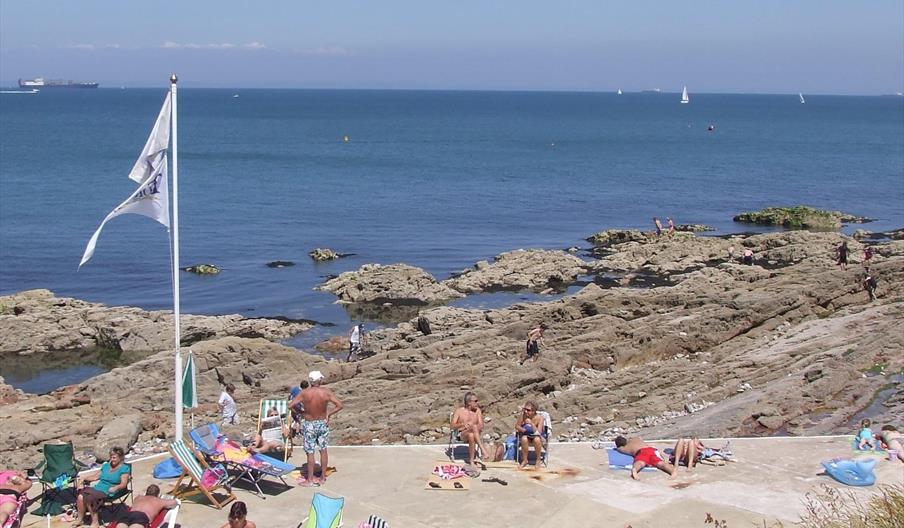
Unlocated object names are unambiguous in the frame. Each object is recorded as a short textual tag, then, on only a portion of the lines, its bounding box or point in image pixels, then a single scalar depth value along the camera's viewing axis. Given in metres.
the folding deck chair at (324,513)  10.74
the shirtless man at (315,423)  12.62
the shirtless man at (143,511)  10.73
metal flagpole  12.75
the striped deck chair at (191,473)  11.76
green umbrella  13.21
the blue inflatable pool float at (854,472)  12.74
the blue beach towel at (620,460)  13.35
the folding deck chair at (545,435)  13.37
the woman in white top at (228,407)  17.53
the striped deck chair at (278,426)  13.45
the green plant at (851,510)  8.66
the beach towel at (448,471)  12.89
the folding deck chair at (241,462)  12.24
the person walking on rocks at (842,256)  33.31
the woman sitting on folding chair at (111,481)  11.41
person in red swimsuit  13.14
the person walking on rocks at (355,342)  27.62
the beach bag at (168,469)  12.74
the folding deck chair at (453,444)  13.82
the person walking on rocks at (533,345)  23.41
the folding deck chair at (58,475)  11.85
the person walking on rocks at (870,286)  28.17
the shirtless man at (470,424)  13.25
